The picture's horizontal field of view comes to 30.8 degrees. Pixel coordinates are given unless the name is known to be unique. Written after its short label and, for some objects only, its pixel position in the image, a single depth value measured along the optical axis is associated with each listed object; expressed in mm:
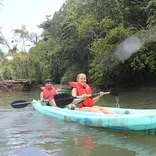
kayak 4383
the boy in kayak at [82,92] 5858
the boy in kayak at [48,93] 7922
